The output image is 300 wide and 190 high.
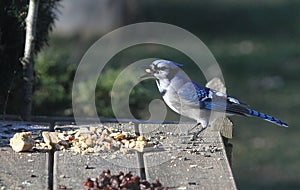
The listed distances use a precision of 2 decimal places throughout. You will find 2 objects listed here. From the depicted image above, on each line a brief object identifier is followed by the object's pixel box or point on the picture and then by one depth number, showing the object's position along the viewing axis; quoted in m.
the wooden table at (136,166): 7.36
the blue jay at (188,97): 9.32
